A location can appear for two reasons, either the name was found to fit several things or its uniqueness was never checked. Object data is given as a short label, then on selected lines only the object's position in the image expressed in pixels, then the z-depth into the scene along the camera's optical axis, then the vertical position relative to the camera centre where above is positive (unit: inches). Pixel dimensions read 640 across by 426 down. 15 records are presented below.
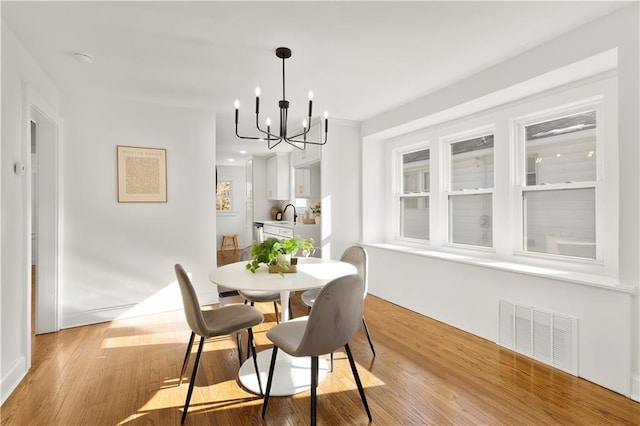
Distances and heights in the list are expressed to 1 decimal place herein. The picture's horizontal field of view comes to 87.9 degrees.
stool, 350.3 -31.8
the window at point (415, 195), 170.2 +8.4
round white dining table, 79.5 -17.4
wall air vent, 94.8 -38.3
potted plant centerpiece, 91.5 -11.9
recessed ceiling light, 103.2 +49.1
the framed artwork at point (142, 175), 145.0 +16.9
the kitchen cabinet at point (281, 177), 276.7 +29.6
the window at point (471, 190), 138.1 +9.2
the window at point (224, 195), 361.7 +18.7
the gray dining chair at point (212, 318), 75.6 -27.9
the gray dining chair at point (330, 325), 65.4 -23.3
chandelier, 94.3 +48.4
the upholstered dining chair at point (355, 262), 108.7 -18.0
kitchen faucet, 257.6 -2.5
